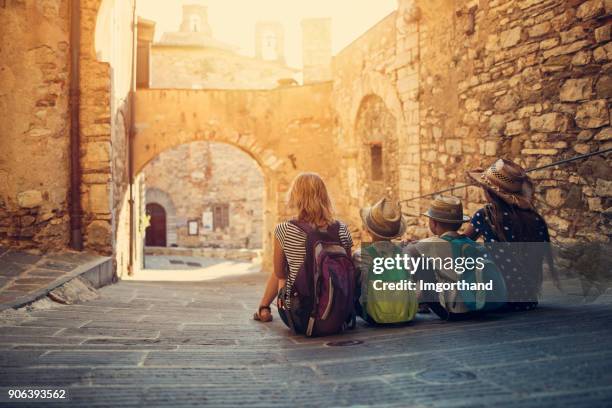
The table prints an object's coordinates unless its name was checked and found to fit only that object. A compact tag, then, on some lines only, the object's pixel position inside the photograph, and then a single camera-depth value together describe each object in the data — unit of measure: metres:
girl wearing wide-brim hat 3.58
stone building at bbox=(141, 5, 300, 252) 23.27
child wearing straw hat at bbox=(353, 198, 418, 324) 3.43
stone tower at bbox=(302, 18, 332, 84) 19.59
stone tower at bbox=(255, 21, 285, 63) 30.22
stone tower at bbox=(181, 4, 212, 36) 32.56
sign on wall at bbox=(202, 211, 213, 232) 23.38
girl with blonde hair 3.27
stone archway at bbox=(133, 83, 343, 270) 10.34
